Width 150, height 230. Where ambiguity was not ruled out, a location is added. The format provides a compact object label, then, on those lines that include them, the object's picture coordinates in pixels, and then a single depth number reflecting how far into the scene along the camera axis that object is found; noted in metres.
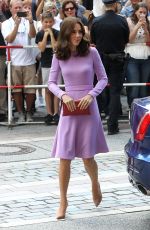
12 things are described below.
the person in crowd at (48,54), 13.39
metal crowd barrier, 13.58
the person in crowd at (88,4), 17.27
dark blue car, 7.35
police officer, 12.70
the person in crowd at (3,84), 14.07
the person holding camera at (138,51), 13.52
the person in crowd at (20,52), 13.74
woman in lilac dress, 7.94
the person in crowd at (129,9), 14.27
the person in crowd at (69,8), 13.29
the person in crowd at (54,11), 13.55
